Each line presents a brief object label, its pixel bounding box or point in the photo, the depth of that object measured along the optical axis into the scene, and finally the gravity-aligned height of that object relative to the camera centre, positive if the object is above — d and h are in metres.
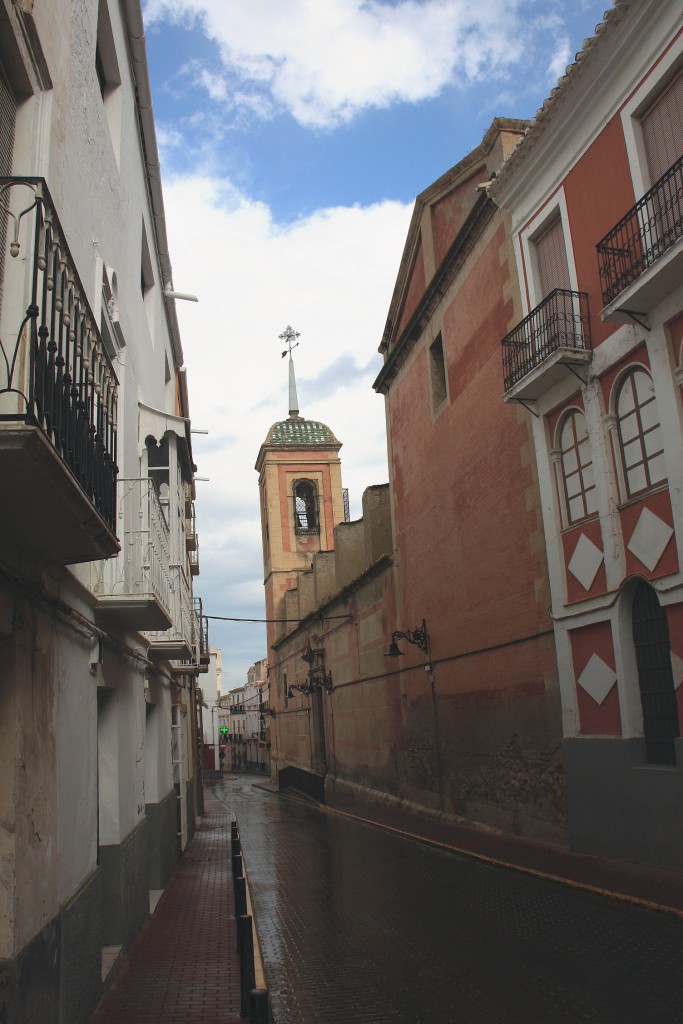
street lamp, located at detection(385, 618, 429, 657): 18.69 +1.31
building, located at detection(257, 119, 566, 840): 13.58 +2.54
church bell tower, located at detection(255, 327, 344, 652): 43.59 +10.34
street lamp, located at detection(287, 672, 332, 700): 30.00 +0.91
